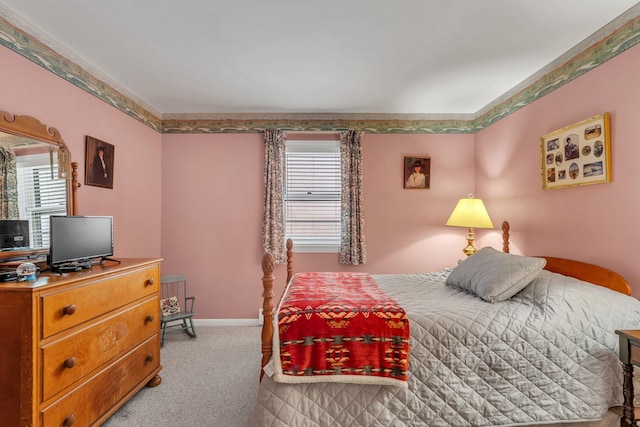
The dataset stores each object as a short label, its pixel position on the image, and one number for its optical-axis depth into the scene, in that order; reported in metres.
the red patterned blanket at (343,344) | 1.61
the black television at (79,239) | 1.92
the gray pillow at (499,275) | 2.00
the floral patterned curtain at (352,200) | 3.77
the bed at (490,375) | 1.61
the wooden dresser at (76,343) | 1.48
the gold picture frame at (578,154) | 2.13
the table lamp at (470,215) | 3.21
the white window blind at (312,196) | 3.95
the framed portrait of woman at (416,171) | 3.88
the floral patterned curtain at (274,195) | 3.76
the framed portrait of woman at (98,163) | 2.67
